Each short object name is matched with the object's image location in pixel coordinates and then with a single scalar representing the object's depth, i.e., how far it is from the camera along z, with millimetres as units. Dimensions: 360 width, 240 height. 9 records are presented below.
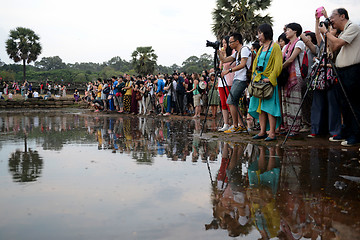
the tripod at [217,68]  6801
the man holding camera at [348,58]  5164
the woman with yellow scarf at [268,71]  5875
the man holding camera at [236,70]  6674
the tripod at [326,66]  5074
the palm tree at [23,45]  65188
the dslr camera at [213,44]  6566
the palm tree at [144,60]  52688
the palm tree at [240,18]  25406
